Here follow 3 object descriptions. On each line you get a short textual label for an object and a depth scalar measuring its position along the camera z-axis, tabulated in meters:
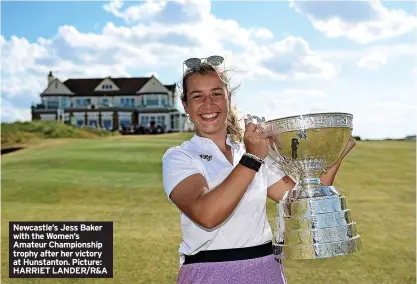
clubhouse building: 53.50
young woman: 2.36
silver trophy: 2.58
